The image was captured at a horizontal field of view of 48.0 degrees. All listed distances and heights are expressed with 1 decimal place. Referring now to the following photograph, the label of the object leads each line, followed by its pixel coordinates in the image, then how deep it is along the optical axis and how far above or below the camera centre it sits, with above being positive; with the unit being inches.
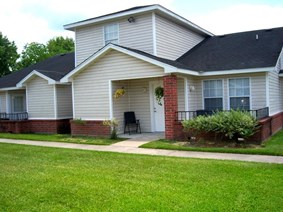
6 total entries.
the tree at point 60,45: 1966.5 +380.5
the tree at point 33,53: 1780.3 +304.5
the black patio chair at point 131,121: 576.2 -33.9
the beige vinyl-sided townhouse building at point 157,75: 501.4 +45.1
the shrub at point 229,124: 402.6 -30.4
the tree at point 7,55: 1451.8 +235.6
